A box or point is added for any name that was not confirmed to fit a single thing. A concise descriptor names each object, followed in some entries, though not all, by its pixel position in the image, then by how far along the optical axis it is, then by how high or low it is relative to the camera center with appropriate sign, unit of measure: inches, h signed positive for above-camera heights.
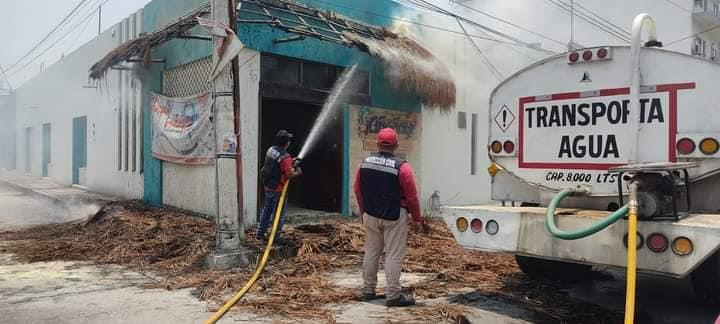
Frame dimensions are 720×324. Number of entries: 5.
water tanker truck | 144.3 -1.4
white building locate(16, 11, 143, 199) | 503.8 +39.8
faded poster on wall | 371.2 +20.0
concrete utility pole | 250.5 -4.8
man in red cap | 186.9 -16.5
